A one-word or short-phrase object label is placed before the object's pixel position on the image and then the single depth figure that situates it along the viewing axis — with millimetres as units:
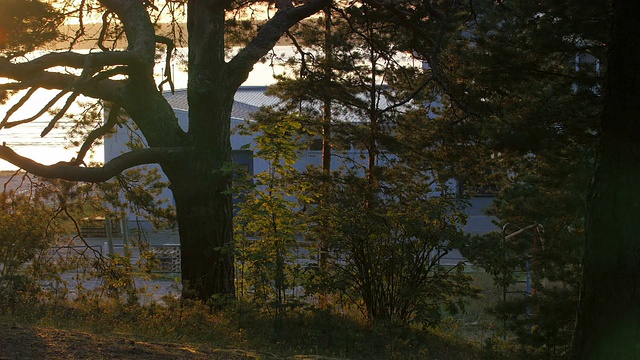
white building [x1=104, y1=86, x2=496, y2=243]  35156
